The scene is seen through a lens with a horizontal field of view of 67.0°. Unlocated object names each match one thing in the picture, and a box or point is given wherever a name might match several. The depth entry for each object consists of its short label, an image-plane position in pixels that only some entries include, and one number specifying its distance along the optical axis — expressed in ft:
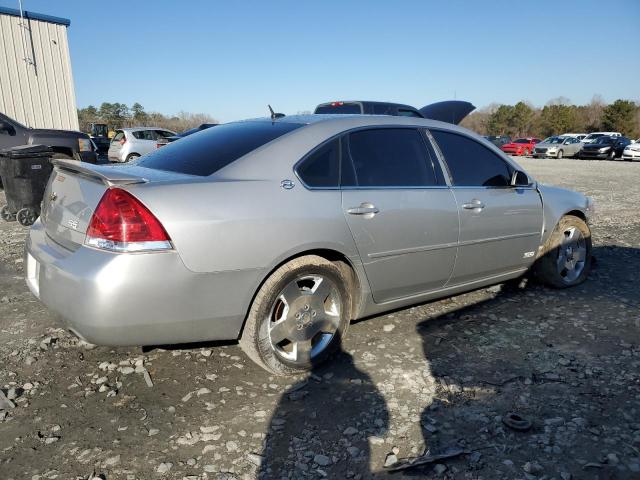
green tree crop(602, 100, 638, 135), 161.07
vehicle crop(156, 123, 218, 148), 54.49
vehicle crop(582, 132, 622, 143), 105.29
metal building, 51.67
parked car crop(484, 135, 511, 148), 116.22
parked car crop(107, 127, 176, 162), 53.72
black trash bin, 23.11
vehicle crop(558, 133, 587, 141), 107.55
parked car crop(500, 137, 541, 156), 115.75
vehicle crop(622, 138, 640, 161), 93.50
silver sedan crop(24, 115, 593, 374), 7.86
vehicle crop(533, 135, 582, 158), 103.53
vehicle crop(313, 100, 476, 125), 29.14
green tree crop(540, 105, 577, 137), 184.75
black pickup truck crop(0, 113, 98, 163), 30.96
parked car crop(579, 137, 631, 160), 97.60
